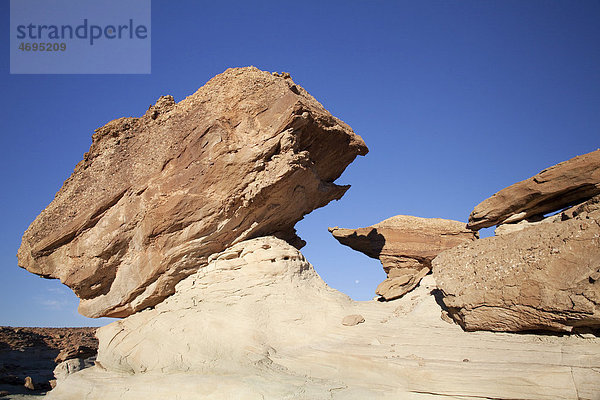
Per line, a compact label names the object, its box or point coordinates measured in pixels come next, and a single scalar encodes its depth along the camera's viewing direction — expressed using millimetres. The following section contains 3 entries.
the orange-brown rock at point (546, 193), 10055
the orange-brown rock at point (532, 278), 6441
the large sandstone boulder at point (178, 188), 10109
